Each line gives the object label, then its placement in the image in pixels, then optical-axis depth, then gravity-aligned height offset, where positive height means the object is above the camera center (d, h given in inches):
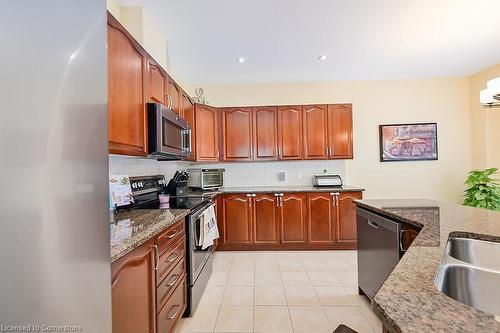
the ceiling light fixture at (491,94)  81.2 +22.7
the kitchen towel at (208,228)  95.6 -24.0
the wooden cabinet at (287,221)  147.6 -31.0
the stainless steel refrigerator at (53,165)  18.6 +0.4
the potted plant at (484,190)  138.4 -14.5
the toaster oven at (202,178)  141.9 -5.8
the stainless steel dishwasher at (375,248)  70.8 -25.2
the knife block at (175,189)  119.4 -9.4
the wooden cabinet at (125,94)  60.1 +19.5
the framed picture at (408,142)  165.3 +14.9
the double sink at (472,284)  37.4 -17.6
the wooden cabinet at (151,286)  44.7 -25.2
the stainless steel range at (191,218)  84.5 -17.0
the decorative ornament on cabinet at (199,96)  154.5 +43.9
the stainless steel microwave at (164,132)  79.8 +12.4
